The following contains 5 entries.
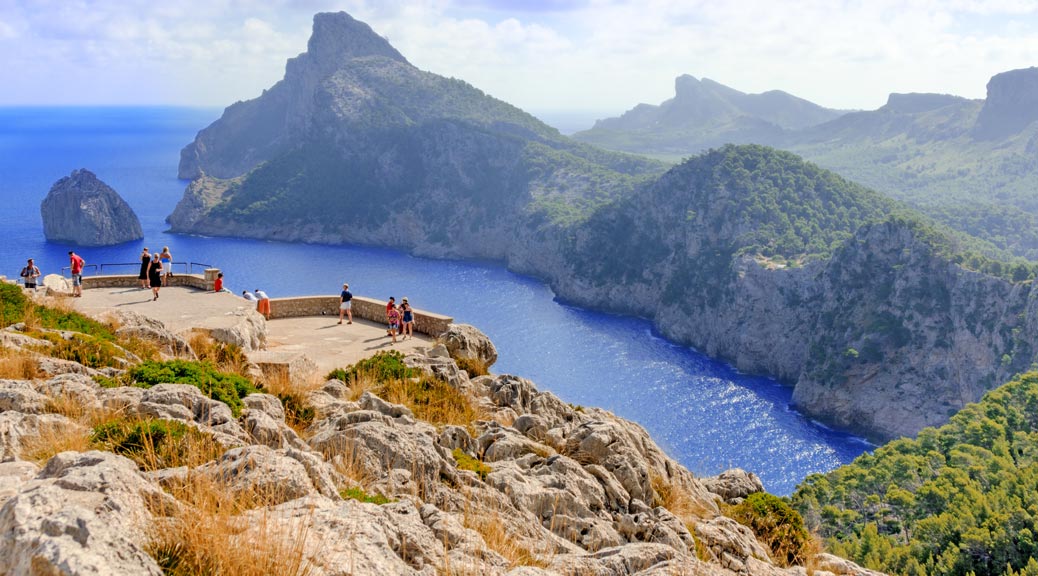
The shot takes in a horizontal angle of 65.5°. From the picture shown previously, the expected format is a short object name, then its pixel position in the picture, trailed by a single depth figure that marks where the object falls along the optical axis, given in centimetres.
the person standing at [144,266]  2744
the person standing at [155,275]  2681
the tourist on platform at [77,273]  2718
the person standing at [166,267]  2962
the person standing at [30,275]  2658
